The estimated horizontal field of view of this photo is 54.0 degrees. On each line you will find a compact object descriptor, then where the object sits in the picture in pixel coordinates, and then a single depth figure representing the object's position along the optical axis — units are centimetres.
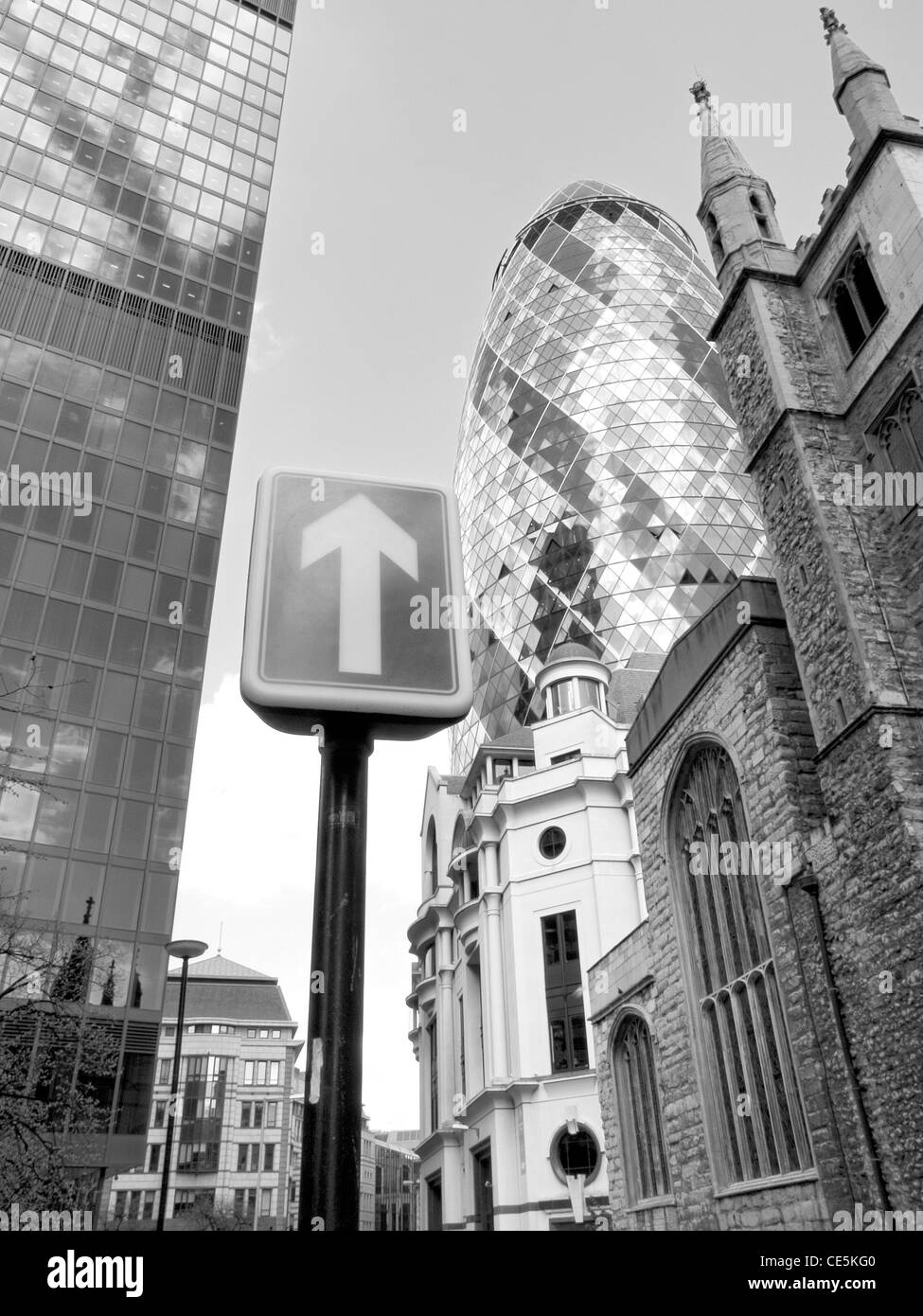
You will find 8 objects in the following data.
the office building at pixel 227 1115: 6372
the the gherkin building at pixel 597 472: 6562
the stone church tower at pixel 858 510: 1185
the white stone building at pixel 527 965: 3127
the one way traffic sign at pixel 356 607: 182
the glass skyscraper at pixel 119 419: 3156
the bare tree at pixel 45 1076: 1336
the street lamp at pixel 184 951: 1859
